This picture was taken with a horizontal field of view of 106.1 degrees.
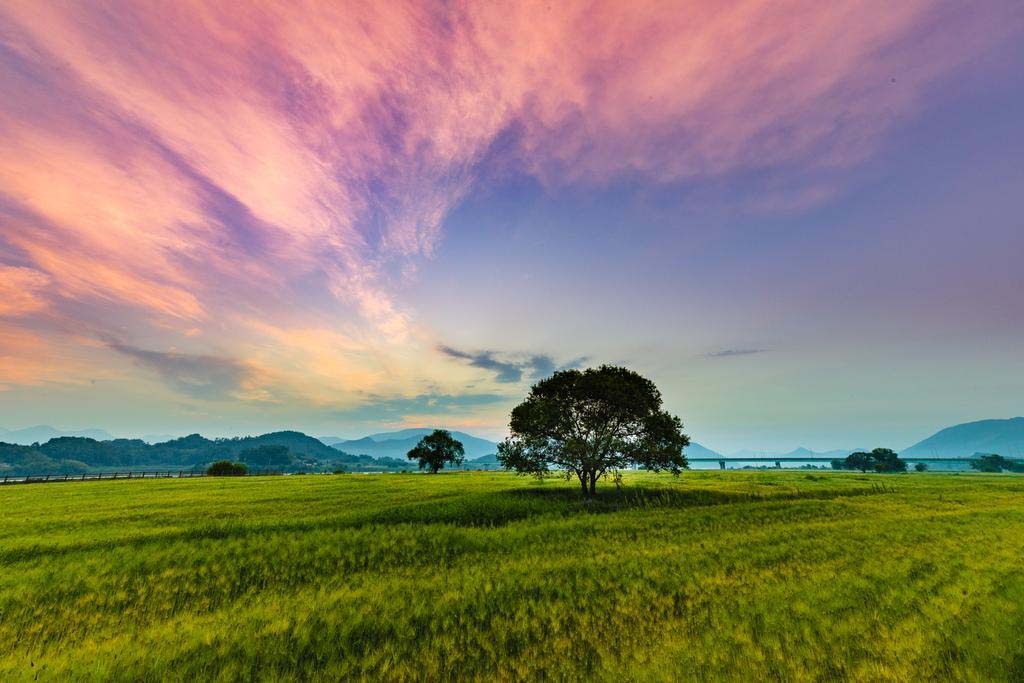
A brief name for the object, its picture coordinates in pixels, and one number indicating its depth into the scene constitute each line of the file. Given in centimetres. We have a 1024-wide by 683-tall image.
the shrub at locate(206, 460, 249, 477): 9969
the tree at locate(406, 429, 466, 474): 9606
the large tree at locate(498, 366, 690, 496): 3366
